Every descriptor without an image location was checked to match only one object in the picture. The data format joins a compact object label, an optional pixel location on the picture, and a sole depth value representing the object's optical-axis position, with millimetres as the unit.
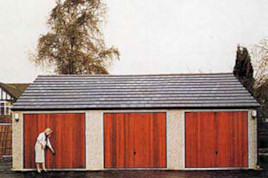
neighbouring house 38700
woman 13758
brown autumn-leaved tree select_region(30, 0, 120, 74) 29469
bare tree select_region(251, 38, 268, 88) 22233
